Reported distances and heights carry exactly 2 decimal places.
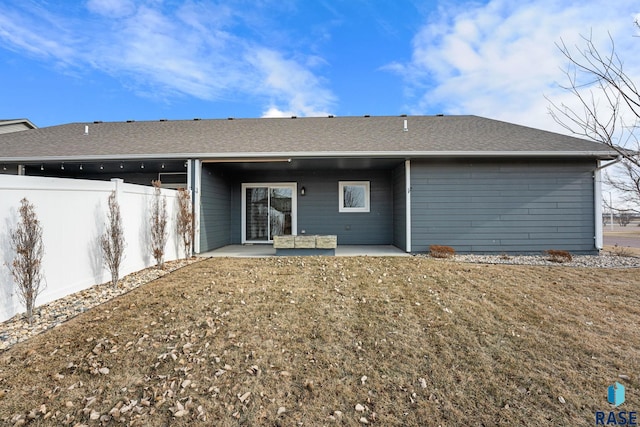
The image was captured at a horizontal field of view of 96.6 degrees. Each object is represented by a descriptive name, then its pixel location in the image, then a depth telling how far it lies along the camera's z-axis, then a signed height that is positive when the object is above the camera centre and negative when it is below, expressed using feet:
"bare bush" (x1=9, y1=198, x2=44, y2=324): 10.93 -1.57
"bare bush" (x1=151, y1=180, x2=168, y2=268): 19.42 -0.79
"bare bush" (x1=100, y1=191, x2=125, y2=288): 15.25 -1.30
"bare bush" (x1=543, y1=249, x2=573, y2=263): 21.57 -3.31
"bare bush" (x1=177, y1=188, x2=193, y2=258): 22.54 -0.31
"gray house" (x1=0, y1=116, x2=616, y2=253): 24.52 +4.00
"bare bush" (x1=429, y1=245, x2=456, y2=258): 22.71 -3.00
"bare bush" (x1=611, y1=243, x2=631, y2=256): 25.14 -3.57
